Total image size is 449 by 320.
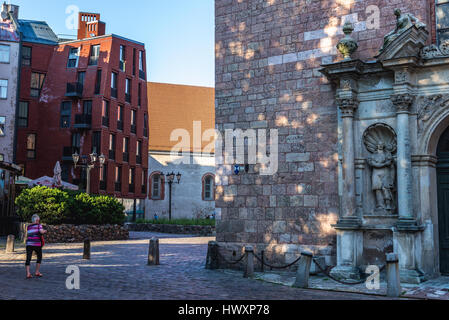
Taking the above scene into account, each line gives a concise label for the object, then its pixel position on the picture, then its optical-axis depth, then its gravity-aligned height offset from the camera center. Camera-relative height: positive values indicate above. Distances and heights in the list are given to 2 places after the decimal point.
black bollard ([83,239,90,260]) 15.07 -1.25
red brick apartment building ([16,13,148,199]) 37.59 +7.90
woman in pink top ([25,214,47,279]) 11.10 -0.71
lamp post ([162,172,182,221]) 33.19 +2.13
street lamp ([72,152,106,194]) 24.13 +2.45
